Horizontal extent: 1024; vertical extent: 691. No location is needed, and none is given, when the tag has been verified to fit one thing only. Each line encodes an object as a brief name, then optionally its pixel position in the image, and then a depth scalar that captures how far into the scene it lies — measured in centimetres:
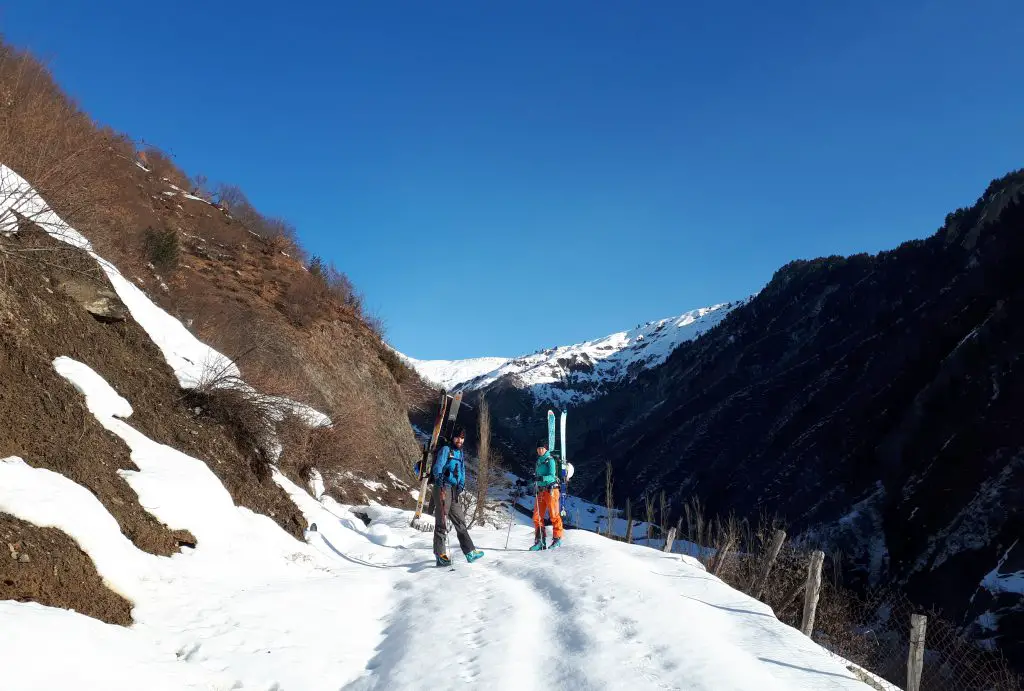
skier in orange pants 1085
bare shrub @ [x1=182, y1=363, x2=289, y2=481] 1004
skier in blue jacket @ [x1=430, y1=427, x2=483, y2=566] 916
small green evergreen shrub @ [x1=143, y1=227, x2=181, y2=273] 1881
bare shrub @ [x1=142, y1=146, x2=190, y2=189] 2834
